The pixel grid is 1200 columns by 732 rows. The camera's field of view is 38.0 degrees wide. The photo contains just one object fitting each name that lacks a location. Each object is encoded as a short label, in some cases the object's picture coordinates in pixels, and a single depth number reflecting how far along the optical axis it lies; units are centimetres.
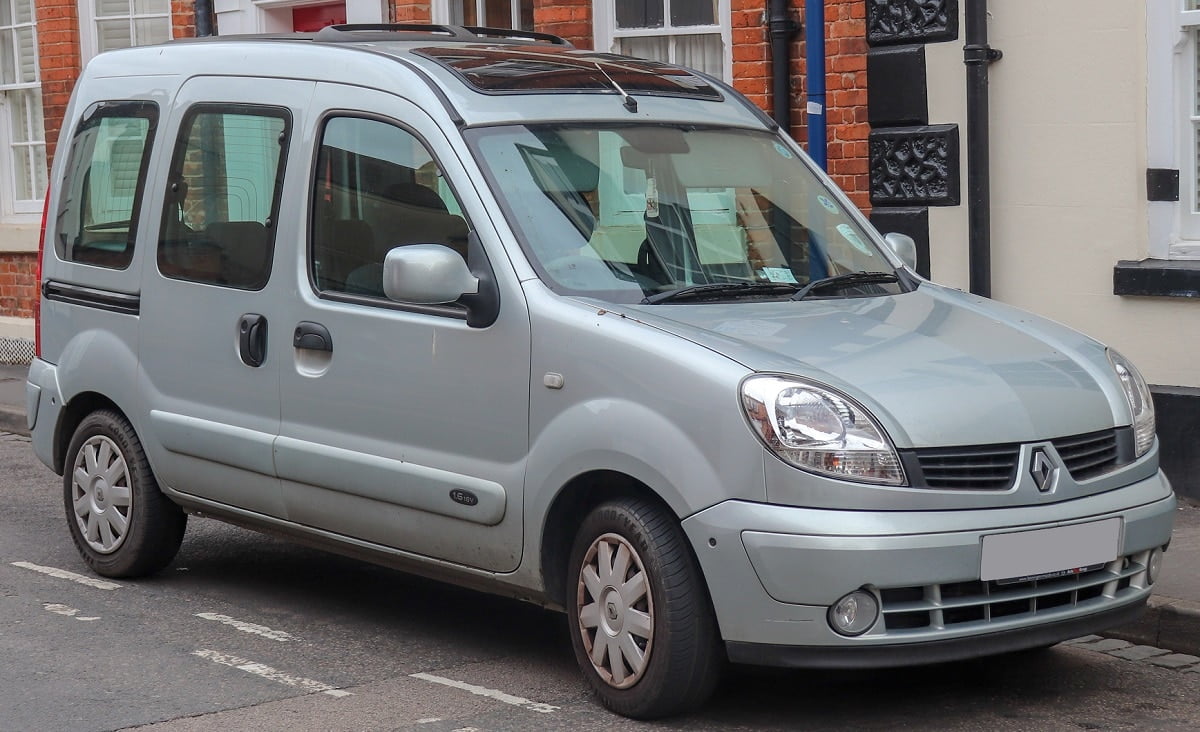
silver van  479
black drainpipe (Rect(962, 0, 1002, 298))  897
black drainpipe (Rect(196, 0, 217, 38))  1216
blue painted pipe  891
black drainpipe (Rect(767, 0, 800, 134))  1013
